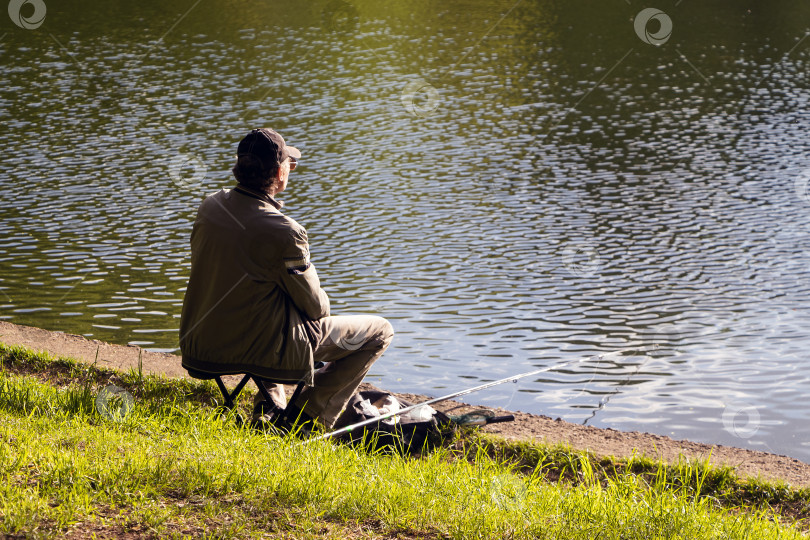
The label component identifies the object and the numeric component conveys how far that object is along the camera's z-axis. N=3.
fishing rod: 10.00
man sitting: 9.57
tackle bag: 10.74
